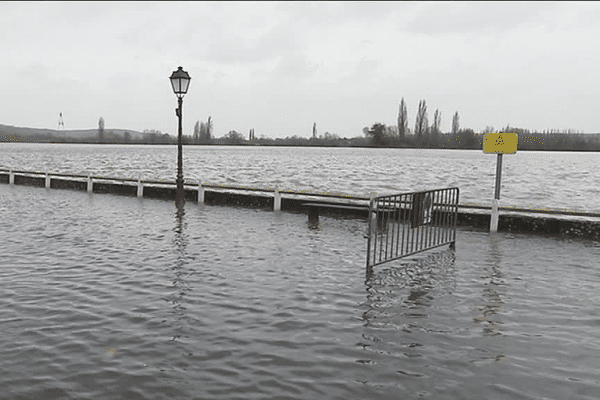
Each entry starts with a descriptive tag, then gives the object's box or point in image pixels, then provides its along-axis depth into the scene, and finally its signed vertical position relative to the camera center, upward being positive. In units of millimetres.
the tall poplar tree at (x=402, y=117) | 175625 +15206
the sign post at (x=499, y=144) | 13905 +558
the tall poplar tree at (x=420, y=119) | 177000 +14808
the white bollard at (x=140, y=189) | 23364 -1909
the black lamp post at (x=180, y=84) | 19562 +2621
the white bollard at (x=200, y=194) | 21188 -1837
